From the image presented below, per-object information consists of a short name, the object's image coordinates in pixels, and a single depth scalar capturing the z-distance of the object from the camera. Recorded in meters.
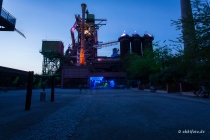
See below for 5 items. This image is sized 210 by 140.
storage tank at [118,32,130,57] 65.53
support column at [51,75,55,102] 12.65
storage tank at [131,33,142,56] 66.69
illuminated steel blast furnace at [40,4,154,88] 51.25
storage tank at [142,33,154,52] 69.19
